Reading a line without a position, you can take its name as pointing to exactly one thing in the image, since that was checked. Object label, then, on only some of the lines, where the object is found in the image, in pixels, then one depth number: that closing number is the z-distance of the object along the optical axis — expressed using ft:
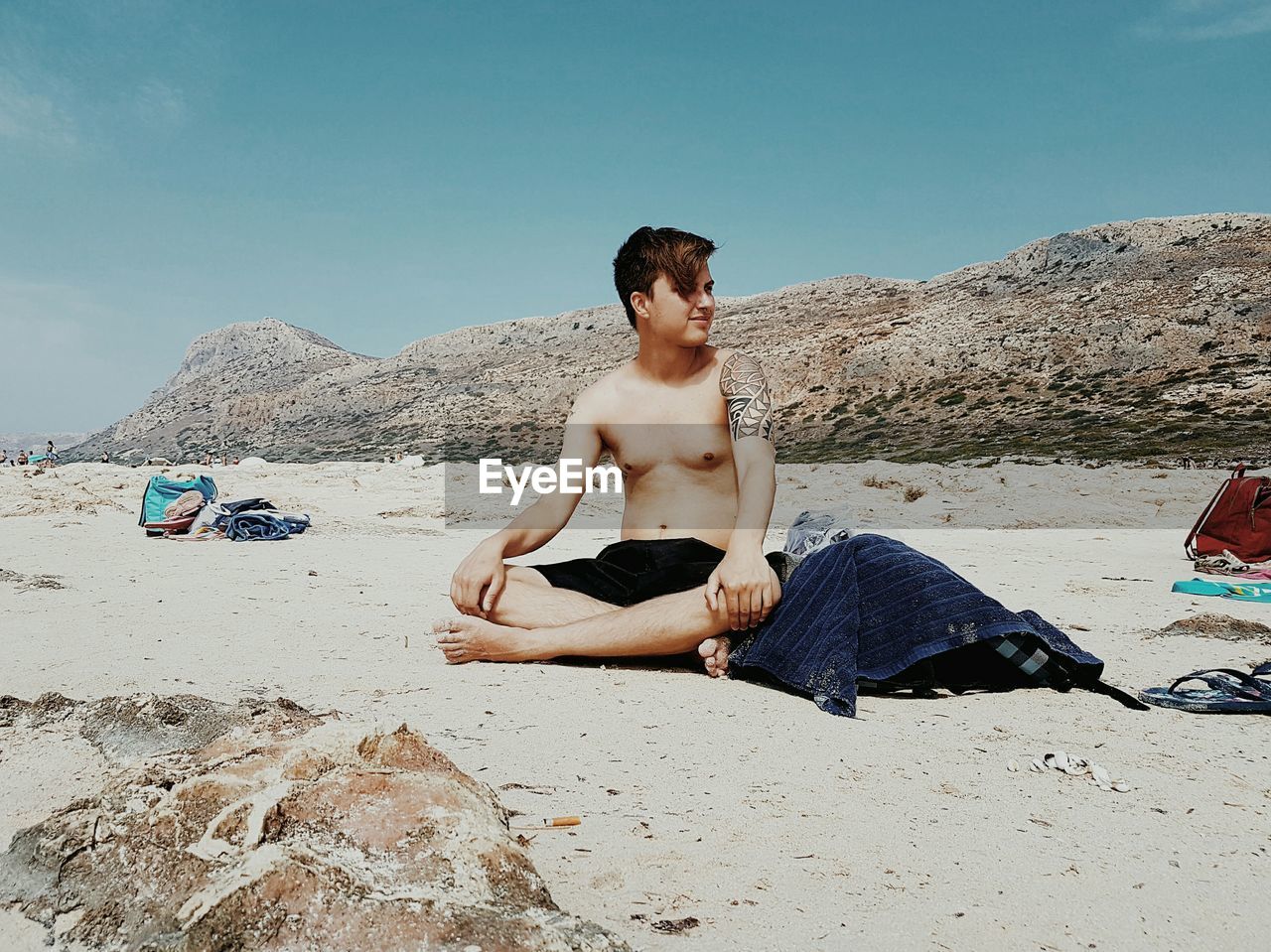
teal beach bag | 24.23
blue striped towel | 8.47
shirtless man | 9.48
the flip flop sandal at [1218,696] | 7.94
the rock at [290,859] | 3.72
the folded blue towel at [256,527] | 23.41
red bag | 18.07
